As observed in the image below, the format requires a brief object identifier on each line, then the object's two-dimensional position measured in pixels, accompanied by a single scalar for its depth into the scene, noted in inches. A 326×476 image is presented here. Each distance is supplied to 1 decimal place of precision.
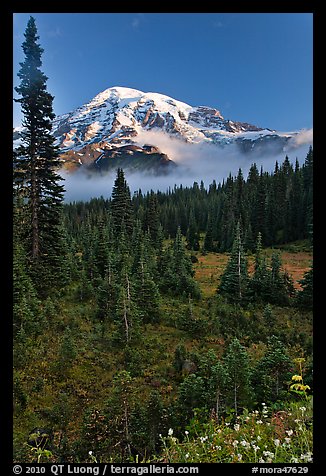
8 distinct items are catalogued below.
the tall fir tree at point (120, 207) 1769.2
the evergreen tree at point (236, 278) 1056.8
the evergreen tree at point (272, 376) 382.3
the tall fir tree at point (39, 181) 650.8
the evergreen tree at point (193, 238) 2659.9
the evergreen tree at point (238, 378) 354.9
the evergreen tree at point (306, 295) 989.2
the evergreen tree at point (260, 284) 1065.9
